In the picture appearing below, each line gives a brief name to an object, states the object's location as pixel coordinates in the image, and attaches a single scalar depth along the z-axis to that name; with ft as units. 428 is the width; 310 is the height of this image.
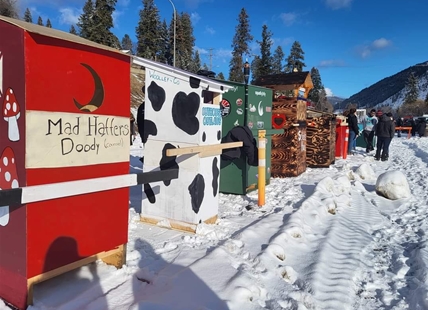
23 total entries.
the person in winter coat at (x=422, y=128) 102.90
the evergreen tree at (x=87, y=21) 151.27
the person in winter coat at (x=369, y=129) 55.52
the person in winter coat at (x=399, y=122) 135.01
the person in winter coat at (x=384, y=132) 44.09
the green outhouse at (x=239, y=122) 21.95
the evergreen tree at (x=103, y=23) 151.02
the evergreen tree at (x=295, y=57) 201.01
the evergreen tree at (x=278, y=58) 234.38
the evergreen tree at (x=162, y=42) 200.54
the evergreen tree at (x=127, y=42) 297.37
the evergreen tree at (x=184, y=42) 204.44
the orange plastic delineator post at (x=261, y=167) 20.21
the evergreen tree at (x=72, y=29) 243.56
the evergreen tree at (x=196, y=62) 232.57
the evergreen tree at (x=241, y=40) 202.90
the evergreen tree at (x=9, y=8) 159.25
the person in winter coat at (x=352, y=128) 49.21
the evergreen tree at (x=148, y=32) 193.57
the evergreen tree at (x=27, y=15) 253.85
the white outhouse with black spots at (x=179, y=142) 15.39
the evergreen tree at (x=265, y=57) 193.36
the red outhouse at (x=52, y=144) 8.55
